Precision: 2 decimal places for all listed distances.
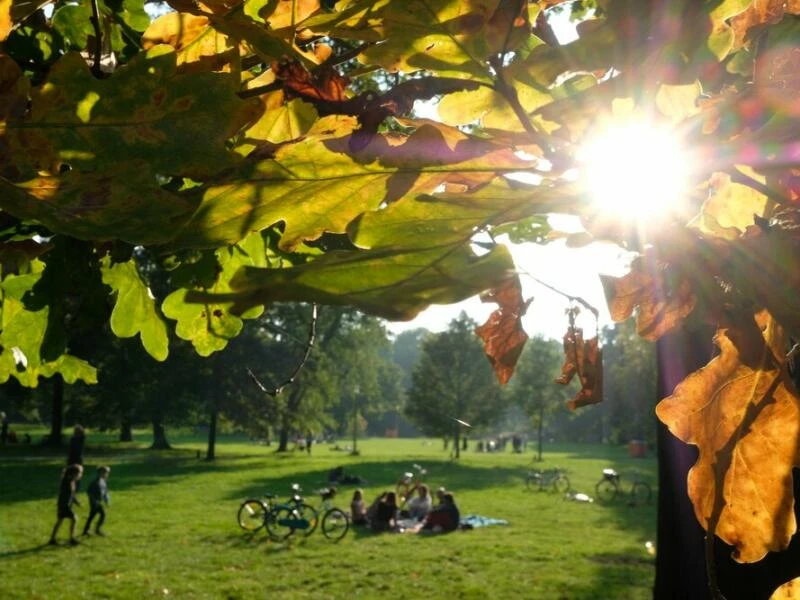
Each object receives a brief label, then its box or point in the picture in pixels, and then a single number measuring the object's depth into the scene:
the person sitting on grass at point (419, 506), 18.80
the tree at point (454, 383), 45.81
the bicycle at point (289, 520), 15.81
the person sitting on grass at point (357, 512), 18.19
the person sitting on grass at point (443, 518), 17.47
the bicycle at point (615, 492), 24.43
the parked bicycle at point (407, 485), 21.64
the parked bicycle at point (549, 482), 27.31
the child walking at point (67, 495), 14.24
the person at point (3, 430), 40.97
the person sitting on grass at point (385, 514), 17.53
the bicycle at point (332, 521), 16.34
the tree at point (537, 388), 48.66
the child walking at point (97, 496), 15.23
